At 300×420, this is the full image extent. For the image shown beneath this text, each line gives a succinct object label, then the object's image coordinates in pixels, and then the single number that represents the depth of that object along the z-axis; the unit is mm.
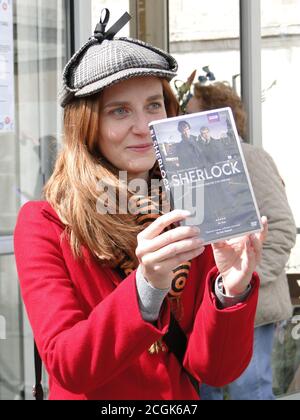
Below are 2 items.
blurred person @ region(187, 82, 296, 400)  2995
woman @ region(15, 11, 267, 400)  1537
